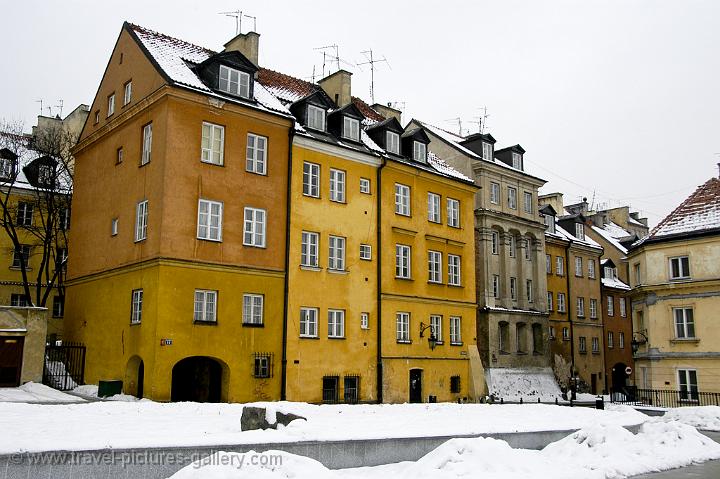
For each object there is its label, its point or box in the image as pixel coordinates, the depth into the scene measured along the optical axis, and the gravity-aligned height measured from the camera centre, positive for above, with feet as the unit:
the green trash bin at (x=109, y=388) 83.51 -3.62
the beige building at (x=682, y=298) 120.16 +11.72
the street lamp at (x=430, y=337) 114.32 +3.93
